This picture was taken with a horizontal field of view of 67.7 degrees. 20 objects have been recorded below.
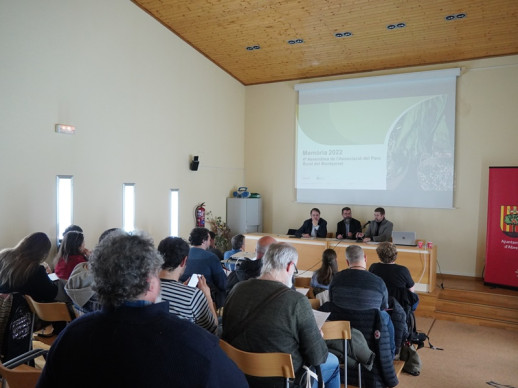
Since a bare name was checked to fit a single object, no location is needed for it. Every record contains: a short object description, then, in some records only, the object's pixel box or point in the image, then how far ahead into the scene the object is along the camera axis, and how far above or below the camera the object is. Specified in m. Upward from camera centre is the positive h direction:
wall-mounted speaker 7.05 +0.33
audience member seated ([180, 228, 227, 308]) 3.54 -0.82
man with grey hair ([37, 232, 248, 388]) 1.01 -0.44
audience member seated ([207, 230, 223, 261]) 4.89 -0.88
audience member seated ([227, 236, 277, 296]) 3.64 -0.84
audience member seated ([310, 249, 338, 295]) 3.56 -0.83
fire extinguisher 7.28 -0.63
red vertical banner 6.09 -0.69
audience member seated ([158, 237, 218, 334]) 2.13 -0.63
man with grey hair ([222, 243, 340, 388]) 1.96 -0.73
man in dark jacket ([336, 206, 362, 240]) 7.26 -0.81
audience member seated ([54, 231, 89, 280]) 3.59 -0.71
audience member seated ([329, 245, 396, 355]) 2.71 -0.76
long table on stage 5.81 -1.16
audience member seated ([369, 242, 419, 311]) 3.56 -0.87
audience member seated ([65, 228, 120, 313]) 2.75 -0.80
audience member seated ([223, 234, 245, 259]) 4.90 -0.80
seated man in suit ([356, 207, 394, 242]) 6.69 -0.81
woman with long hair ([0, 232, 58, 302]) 2.87 -0.69
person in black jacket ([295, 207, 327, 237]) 7.26 -0.84
